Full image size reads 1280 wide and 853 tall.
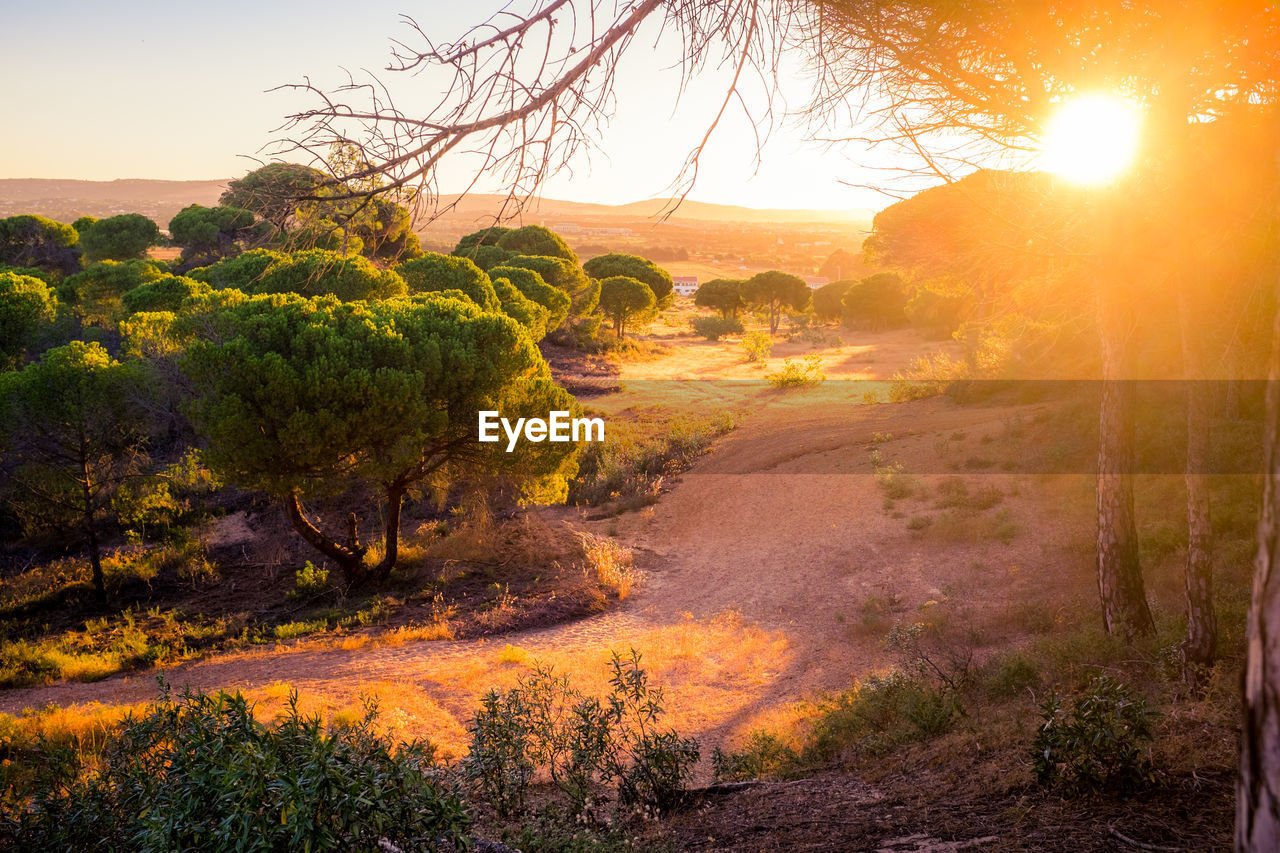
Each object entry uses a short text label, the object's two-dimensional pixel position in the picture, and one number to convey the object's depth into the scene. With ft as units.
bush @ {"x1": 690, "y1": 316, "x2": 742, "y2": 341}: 171.12
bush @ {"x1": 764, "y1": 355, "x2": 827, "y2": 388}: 97.86
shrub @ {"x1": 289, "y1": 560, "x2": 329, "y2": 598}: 43.42
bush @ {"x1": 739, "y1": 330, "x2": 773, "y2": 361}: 127.65
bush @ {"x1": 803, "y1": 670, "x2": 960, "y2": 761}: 19.01
